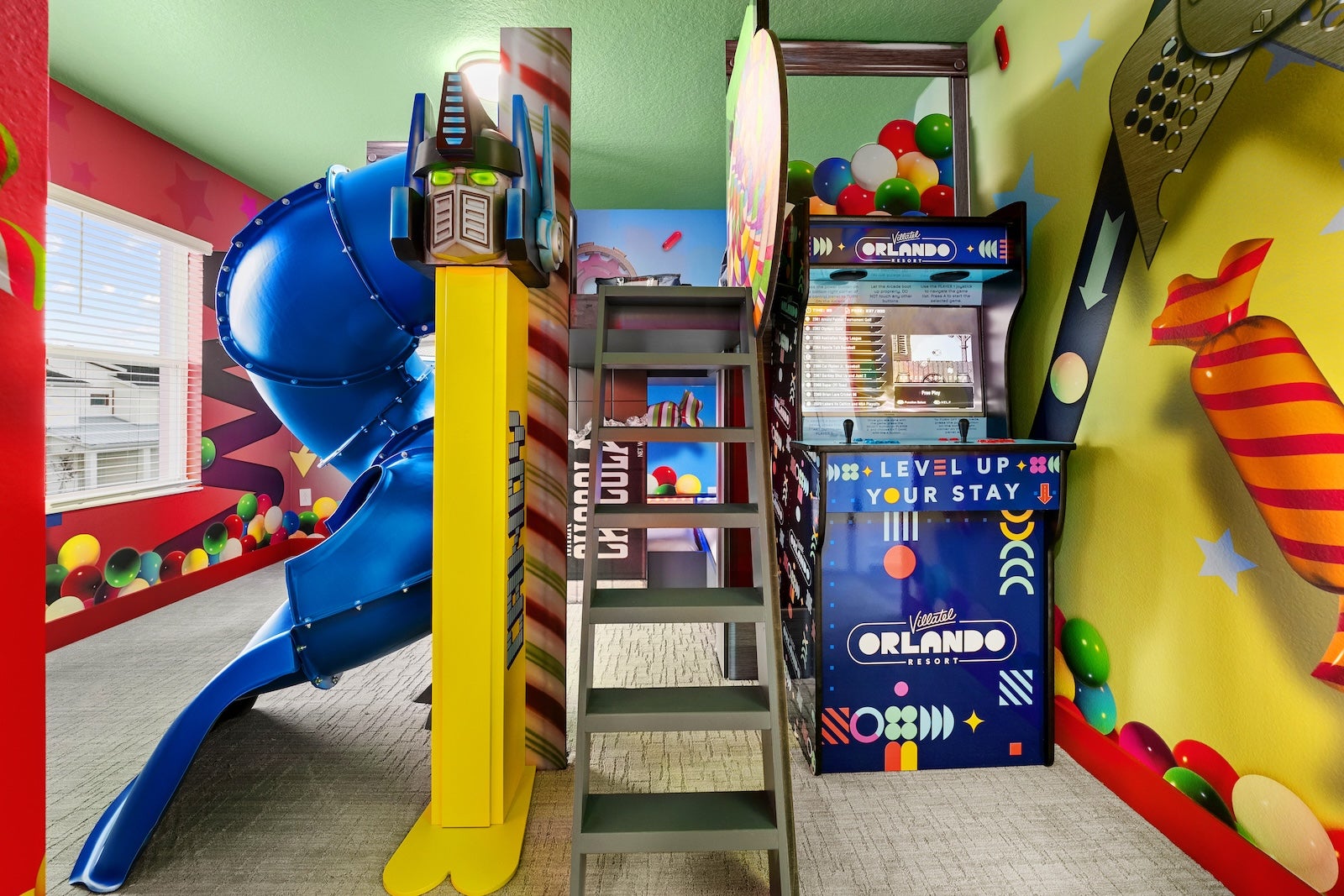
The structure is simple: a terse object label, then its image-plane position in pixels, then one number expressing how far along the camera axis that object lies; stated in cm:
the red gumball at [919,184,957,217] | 270
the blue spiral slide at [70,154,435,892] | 189
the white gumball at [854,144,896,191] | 262
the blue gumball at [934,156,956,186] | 284
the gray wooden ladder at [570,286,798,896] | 142
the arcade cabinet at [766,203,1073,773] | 209
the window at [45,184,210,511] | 336
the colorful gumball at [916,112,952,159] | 278
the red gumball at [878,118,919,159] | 281
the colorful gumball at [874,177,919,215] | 251
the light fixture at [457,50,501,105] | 310
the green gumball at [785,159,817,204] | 278
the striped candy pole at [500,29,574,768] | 213
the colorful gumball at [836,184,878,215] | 259
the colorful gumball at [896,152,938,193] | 276
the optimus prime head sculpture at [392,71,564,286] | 165
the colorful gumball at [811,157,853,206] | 268
